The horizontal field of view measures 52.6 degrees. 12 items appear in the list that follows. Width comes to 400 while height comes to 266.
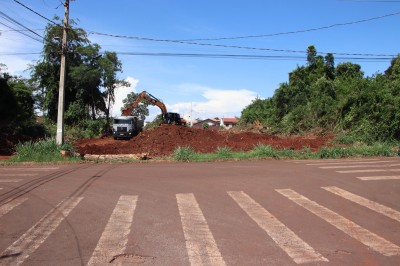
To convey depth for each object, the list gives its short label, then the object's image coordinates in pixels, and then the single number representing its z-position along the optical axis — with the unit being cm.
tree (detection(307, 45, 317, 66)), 5226
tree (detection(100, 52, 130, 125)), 5722
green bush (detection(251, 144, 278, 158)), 2248
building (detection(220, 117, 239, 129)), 13490
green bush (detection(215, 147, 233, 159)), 2223
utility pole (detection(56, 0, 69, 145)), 2286
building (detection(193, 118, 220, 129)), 13598
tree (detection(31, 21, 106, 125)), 5184
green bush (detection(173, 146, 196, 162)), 2155
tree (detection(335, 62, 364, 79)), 4992
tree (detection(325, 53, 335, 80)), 4990
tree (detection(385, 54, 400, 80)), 3861
